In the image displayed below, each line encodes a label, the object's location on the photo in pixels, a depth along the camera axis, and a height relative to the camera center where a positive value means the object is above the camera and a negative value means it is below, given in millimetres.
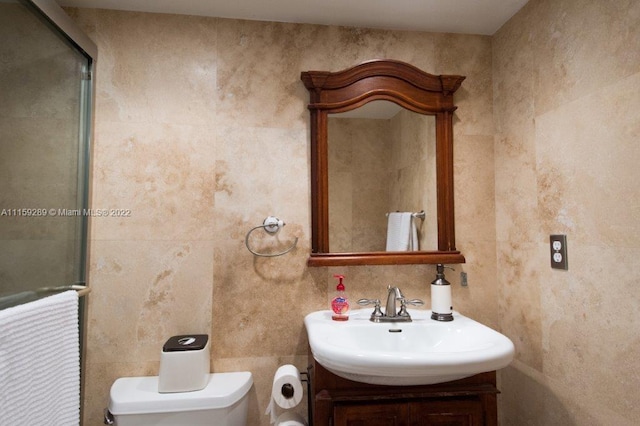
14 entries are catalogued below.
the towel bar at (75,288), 1162 -243
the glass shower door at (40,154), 977 +240
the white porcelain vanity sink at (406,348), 934 -407
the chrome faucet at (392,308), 1347 -351
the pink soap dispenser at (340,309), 1362 -351
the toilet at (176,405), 1183 -655
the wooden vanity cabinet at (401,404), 1054 -578
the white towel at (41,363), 867 -401
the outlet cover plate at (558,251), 1191 -104
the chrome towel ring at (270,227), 1439 -15
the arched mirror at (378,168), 1461 +247
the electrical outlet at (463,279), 1550 -264
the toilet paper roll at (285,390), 1230 -621
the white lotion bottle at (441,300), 1367 -318
